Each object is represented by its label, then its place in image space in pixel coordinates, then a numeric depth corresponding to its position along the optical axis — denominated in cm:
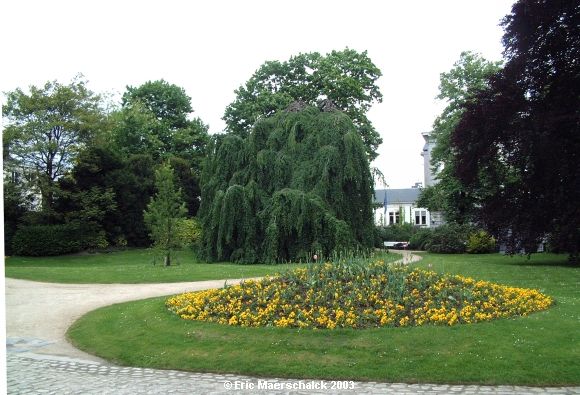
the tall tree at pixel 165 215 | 2288
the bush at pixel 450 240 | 3622
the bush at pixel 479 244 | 3531
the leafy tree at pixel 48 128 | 3650
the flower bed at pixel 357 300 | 841
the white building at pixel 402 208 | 7850
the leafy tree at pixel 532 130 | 1925
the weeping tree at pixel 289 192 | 2350
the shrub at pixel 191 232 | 2846
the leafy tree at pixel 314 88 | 3728
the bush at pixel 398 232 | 5116
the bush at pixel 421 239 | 3985
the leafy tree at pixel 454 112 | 3709
